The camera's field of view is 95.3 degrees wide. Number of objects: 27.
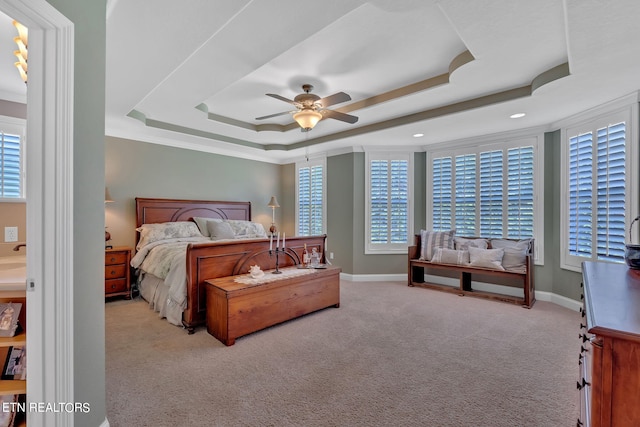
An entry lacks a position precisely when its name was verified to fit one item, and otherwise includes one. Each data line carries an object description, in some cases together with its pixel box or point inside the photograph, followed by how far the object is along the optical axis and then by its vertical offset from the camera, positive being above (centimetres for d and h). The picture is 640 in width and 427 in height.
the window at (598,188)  312 +30
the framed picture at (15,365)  142 -76
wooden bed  305 -51
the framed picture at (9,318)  136 -51
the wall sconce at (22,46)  159 +94
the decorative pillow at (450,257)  451 -69
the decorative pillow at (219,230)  485 -31
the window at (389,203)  545 +18
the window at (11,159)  297 +53
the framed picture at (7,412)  133 -93
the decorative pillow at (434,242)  487 -48
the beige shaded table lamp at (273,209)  614 +7
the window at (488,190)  430 +38
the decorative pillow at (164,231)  430 -31
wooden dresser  89 -49
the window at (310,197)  604 +32
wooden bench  394 -101
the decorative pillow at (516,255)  411 -60
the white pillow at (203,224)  502 -21
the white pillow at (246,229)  528 -31
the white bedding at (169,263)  311 -64
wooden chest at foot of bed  277 -94
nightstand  395 -84
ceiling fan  298 +112
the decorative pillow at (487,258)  421 -66
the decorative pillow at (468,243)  456 -48
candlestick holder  339 -70
